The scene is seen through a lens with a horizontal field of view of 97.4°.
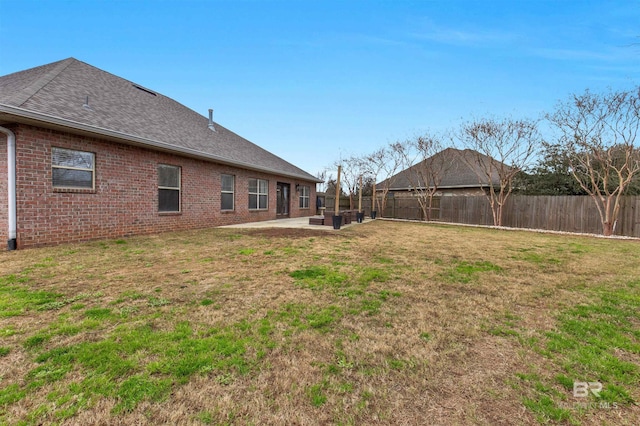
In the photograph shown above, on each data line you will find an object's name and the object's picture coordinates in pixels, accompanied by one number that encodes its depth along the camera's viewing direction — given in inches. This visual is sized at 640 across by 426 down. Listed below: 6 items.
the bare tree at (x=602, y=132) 416.2
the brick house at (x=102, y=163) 226.8
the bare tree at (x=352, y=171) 884.5
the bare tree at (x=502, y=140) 528.7
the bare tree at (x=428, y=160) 674.2
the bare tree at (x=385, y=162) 743.4
